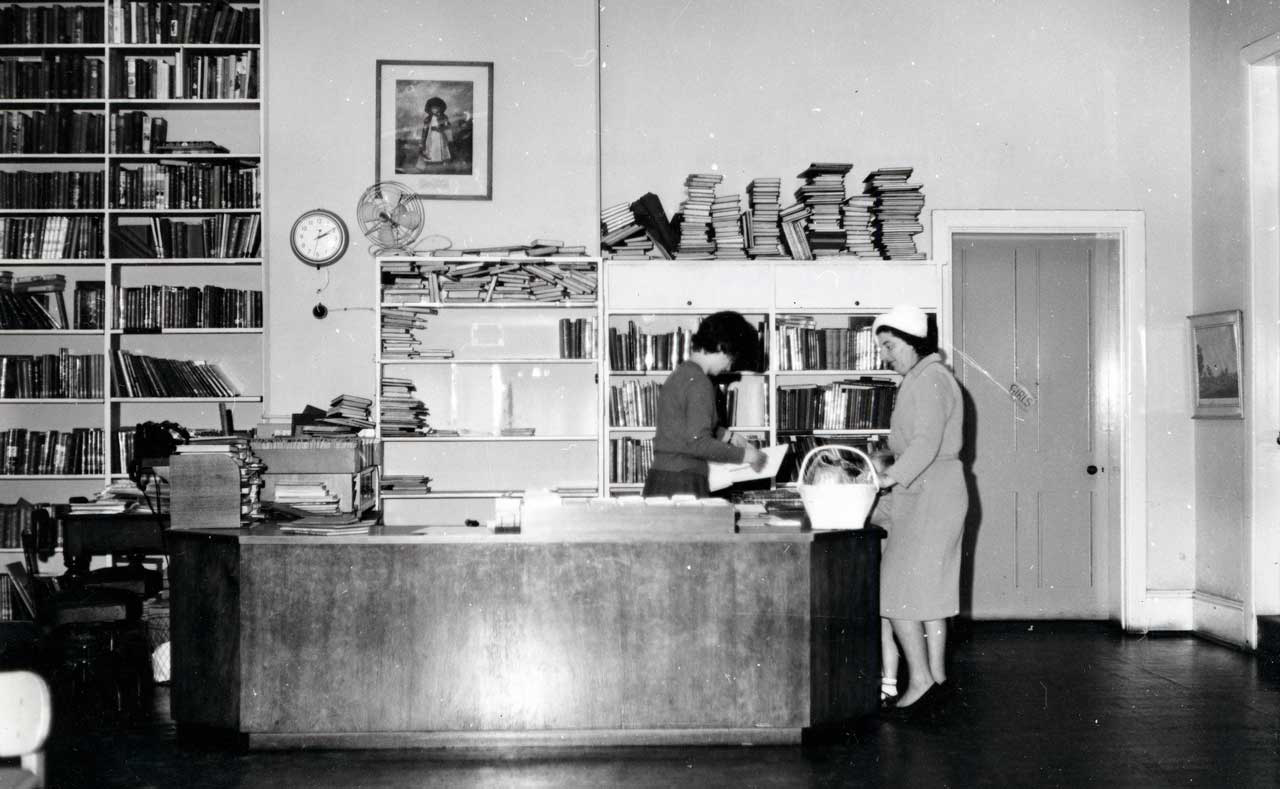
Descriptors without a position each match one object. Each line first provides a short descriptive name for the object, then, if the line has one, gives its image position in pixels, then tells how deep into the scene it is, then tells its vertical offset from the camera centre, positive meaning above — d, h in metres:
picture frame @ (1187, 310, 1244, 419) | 6.24 +0.24
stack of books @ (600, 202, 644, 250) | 6.39 +1.04
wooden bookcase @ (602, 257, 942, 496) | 6.28 +0.60
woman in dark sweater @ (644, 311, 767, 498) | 4.84 +0.01
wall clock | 6.49 +1.01
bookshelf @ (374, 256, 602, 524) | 6.30 +0.20
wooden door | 7.08 -0.08
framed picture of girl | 6.58 +1.62
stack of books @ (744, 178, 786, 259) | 6.42 +1.05
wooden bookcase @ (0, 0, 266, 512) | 6.49 +1.37
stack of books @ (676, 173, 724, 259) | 6.35 +1.09
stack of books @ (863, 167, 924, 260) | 6.46 +1.13
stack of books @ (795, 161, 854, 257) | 6.42 +1.15
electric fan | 6.30 +1.10
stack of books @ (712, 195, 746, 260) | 6.38 +1.04
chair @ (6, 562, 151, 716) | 5.00 -1.15
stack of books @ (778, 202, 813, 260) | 6.44 +1.03
